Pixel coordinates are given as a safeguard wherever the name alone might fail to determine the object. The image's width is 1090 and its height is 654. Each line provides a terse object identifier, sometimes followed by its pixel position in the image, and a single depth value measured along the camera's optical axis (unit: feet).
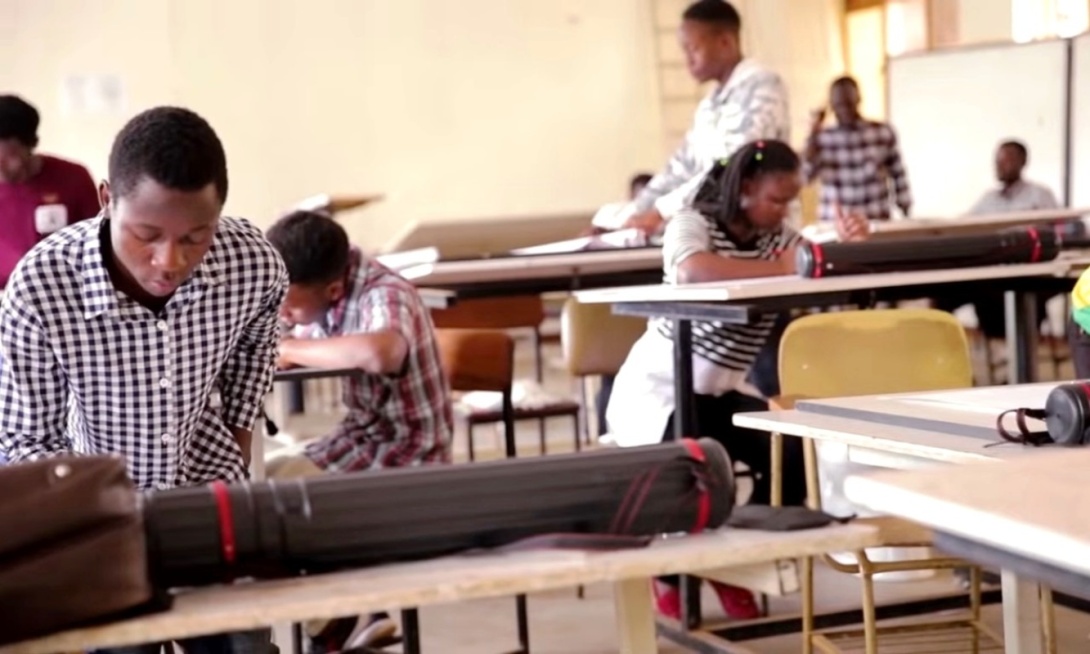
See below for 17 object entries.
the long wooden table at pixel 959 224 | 19.38
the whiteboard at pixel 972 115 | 30.45
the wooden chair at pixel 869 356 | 10.64
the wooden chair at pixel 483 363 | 11.84
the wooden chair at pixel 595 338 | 14.85
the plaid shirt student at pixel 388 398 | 11.02
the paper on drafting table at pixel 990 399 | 7.25
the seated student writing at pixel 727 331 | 12.69
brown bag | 4.33
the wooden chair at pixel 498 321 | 15.75
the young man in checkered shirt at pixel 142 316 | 6.23
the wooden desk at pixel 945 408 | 6.82
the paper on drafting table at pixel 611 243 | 16.93
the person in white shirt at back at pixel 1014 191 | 28.07
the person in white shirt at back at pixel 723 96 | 15.25
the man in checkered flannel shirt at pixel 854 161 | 28.50
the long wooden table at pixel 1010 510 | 4.25
